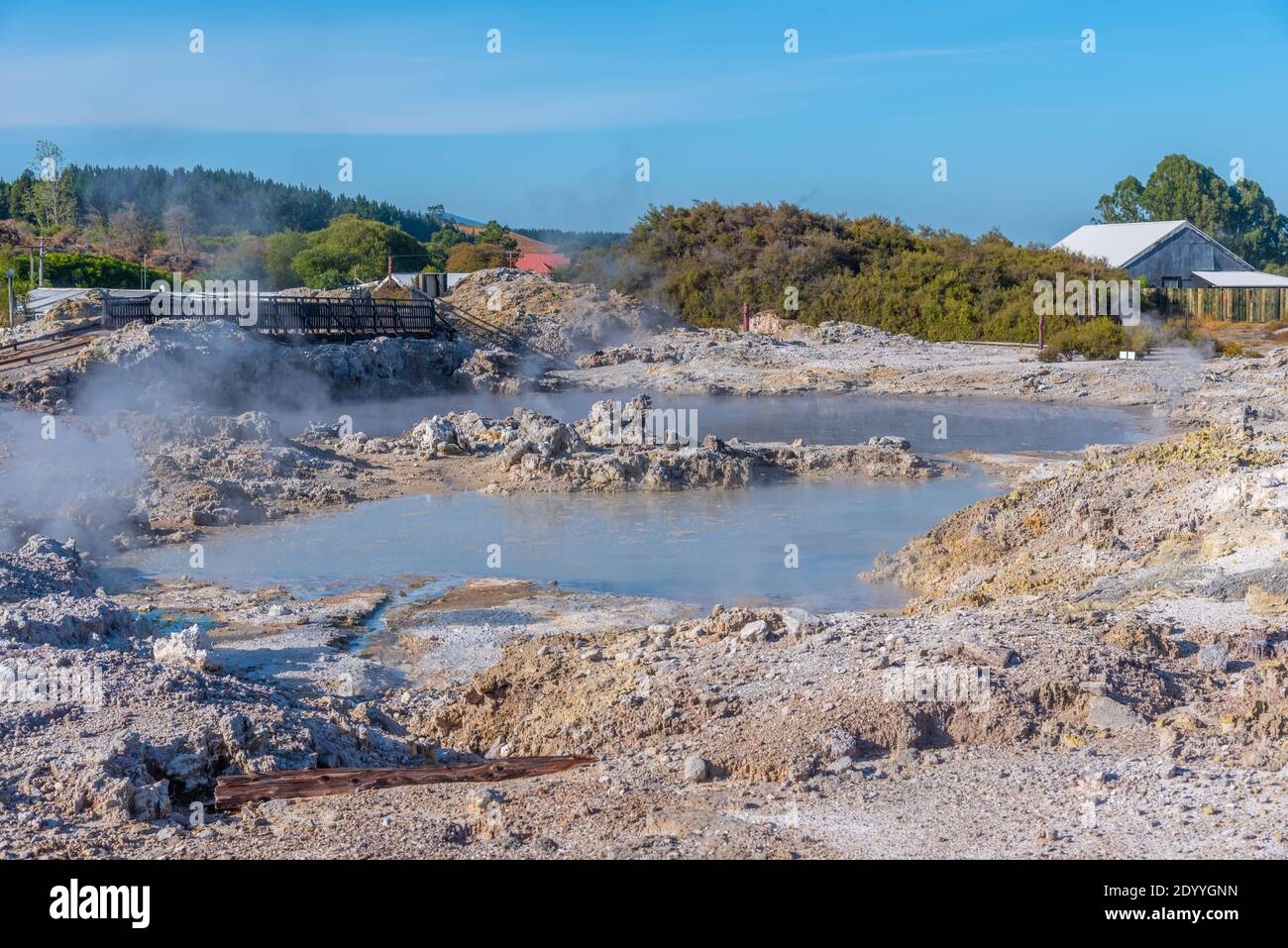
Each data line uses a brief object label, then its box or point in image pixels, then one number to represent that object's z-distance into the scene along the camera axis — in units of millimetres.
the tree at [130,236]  52919
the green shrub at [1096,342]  31766
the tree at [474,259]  53031
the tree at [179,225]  56828
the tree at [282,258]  50812
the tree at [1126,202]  61031
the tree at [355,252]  50344
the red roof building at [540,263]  49428
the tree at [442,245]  58594
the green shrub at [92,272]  41688
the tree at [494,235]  65062
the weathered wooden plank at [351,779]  5465
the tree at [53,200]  53906
